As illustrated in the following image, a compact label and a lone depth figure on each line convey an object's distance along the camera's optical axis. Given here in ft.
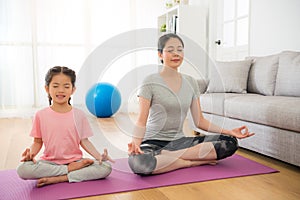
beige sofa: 6.01
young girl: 5.08
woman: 5.44
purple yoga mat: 4.70
